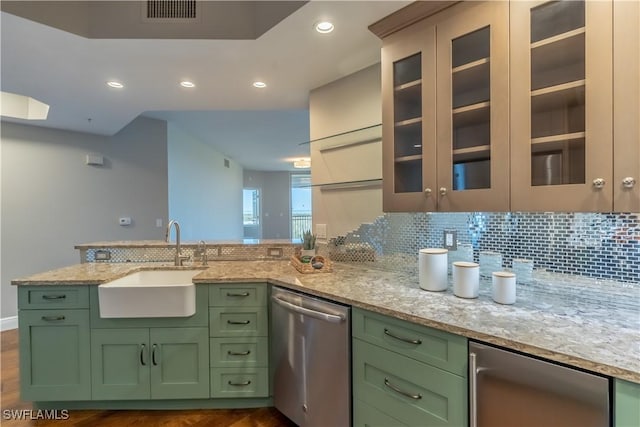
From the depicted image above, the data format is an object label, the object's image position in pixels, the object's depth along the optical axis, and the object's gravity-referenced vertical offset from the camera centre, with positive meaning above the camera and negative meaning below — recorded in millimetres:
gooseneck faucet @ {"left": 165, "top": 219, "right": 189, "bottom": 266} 2334 -314
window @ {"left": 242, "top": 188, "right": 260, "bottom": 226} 9875 +172
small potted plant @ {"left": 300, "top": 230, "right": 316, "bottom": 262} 2115 -230
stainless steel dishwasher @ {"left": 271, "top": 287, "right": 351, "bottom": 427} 1494 -769
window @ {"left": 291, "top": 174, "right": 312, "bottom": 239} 9977 +321
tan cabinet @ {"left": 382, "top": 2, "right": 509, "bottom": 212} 1287 +454
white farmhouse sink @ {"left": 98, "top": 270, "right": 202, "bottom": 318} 1865 -519
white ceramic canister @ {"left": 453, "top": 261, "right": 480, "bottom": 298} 1418 -315
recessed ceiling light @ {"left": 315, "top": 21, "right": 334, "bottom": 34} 1660 +996
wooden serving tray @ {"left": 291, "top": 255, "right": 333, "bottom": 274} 1984 -355
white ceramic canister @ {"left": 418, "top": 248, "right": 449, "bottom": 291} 1546 -294
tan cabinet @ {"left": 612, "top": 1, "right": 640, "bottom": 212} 988 +327
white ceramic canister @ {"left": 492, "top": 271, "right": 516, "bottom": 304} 1320 -329
